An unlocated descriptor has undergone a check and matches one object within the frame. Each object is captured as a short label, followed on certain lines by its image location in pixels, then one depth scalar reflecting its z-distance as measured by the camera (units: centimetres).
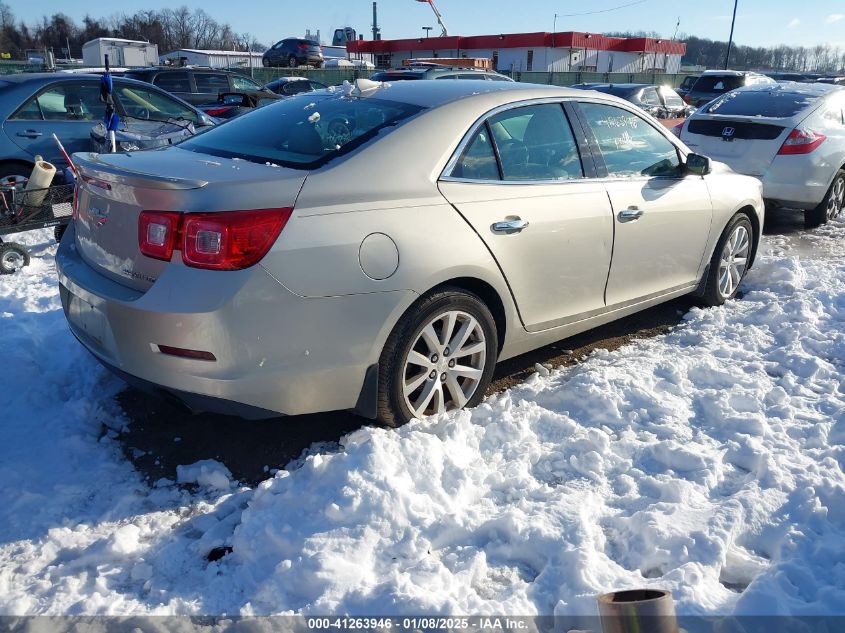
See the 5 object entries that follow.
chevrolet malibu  276
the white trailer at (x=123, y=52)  4159
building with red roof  5412
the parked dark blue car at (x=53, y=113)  746
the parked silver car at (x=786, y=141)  780
